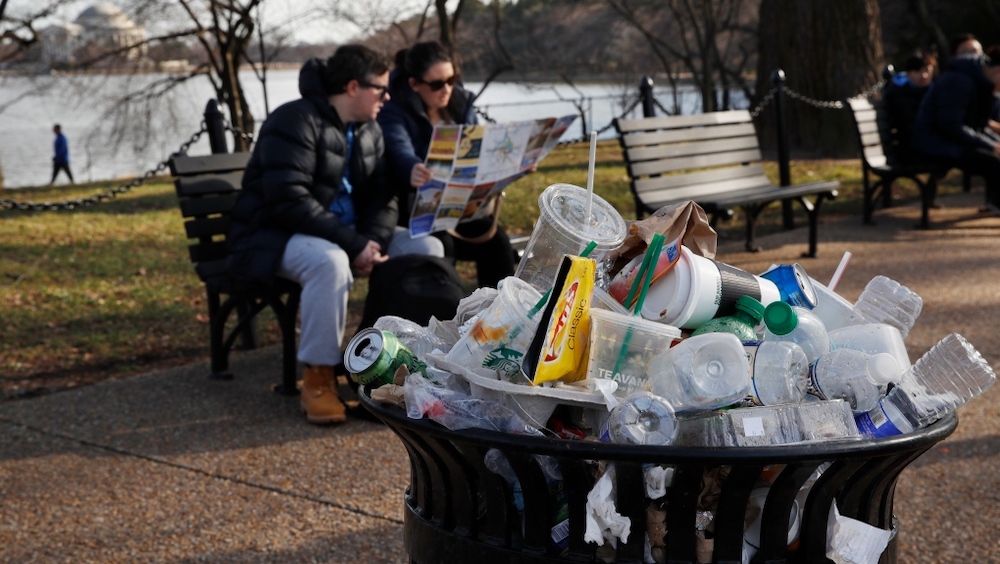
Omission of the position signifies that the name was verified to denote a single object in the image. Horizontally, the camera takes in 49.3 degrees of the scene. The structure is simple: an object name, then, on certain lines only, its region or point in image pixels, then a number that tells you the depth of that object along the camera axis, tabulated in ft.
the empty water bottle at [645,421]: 5.76
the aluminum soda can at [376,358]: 6.57
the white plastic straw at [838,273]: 7.64
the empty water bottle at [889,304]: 7.70
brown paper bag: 7.04
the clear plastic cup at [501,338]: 6.23
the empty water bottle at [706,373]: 5.87
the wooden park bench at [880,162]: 31.73
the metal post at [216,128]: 18.65
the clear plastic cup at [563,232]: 7.04
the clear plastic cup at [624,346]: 6.17
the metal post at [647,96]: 26.45
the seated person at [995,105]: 32.56
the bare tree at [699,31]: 75.77
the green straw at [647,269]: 6.42
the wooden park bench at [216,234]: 16.51
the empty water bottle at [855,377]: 6.22
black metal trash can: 5.55
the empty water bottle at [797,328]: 6.37
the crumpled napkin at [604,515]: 5.69
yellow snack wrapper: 5.92
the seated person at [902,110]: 33.86
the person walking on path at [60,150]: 82.64
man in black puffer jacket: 15.24
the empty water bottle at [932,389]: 6.09
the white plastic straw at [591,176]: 6.68
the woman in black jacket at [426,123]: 17.89
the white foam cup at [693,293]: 6.42
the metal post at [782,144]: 29.91
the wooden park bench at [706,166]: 24.81
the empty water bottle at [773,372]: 6.16
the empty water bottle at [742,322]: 6.46
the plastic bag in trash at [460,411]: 6.10
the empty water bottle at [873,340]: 6.68
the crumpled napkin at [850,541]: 6.09
